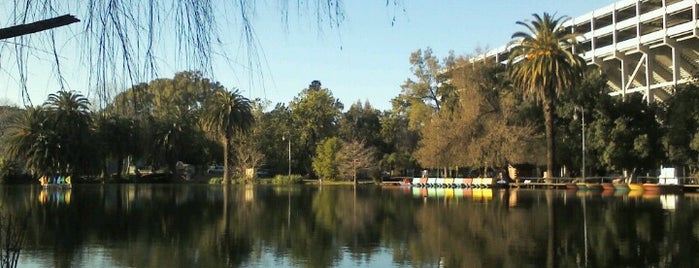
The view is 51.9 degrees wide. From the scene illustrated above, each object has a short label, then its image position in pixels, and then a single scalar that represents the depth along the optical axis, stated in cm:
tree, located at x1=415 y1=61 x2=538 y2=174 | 7469
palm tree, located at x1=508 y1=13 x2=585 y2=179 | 6031
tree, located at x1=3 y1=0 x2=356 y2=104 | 374
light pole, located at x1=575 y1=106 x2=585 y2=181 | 6724
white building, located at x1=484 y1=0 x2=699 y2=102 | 6944
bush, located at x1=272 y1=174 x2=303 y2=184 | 9588
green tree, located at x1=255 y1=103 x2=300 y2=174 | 10762
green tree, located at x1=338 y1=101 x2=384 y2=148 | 10862
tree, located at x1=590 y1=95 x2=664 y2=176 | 6681
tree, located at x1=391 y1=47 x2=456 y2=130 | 9219
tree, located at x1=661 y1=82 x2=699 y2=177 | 5947
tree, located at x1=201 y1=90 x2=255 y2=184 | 9106
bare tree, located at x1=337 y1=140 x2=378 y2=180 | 9512
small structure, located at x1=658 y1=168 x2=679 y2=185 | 6175
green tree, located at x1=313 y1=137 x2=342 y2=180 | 9712
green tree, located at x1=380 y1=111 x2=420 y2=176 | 9938
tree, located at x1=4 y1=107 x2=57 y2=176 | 7638
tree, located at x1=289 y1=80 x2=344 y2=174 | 10931
